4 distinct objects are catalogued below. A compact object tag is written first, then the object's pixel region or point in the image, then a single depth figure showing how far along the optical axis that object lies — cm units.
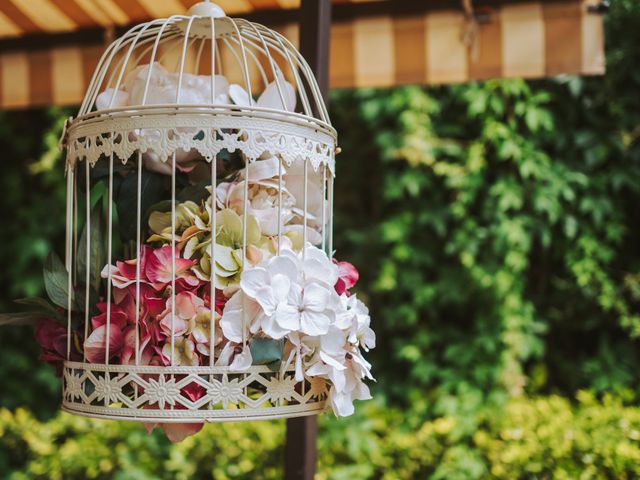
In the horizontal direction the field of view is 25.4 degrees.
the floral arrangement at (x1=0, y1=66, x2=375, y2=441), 116
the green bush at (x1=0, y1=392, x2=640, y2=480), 188
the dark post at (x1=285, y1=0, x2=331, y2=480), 148
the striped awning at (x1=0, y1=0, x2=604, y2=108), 176
